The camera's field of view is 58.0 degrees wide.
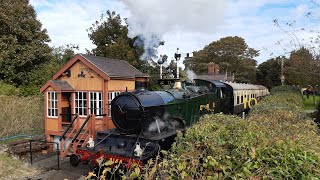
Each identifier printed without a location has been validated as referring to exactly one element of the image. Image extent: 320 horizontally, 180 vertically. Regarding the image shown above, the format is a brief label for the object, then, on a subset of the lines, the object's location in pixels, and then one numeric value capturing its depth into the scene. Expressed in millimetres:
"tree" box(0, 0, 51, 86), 17547
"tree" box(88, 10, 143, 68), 23594
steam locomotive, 7227
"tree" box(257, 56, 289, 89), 44969
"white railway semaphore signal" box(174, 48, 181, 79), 12994
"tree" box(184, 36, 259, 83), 43875
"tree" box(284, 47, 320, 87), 12758
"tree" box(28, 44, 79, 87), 18953
